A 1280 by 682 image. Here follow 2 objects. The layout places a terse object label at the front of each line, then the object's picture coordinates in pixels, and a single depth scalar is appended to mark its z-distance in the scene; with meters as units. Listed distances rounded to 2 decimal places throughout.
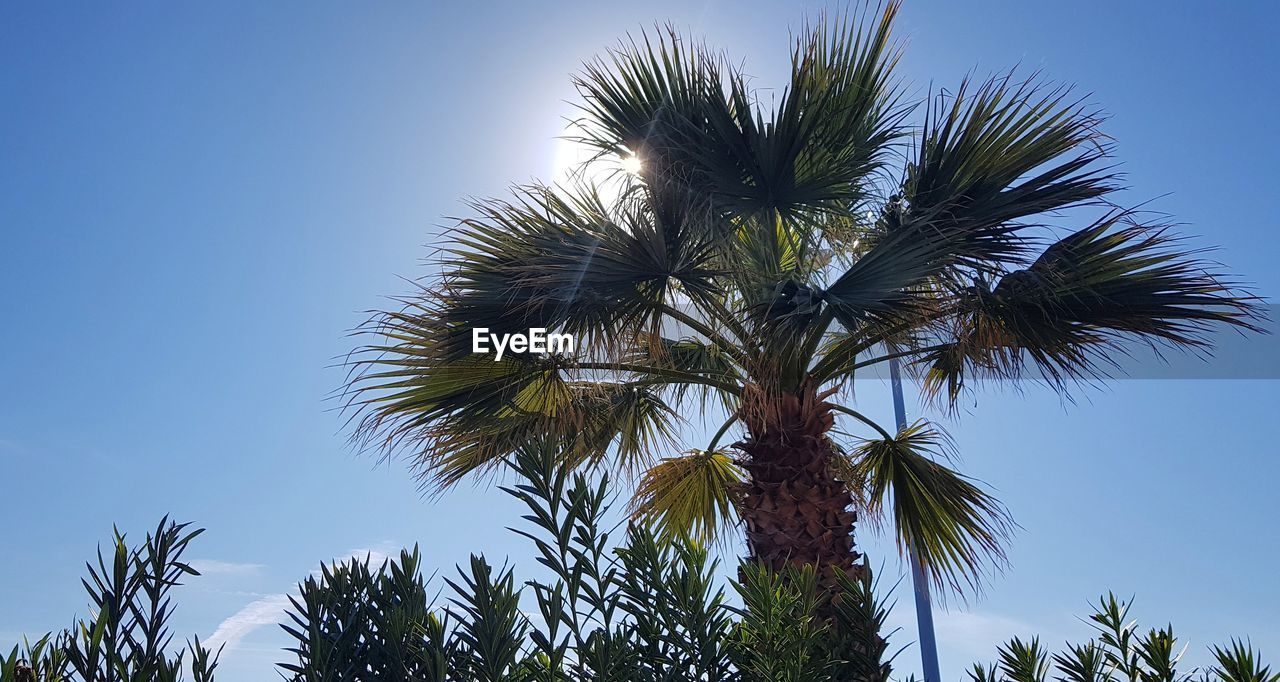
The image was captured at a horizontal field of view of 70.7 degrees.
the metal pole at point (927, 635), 6.71
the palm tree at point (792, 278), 4.42
